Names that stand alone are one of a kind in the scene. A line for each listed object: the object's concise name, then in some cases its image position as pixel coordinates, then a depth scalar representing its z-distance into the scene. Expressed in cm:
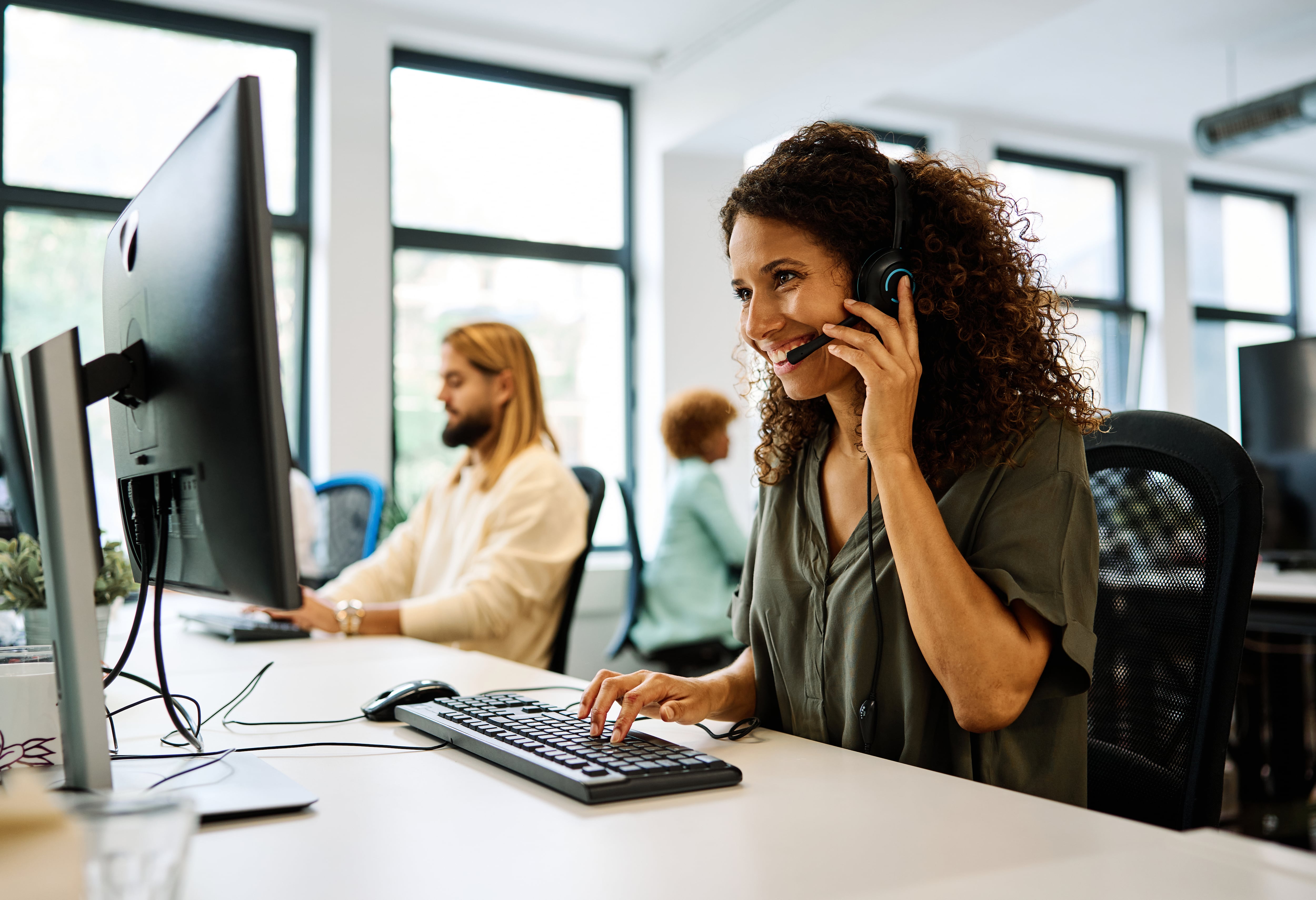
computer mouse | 112
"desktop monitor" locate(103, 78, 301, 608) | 72
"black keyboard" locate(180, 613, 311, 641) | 181
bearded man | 205
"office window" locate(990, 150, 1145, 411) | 587
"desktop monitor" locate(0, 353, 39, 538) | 101
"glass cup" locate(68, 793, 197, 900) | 44
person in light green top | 337
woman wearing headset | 103
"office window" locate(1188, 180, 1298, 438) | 632
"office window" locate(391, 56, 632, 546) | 445
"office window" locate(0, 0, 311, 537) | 382
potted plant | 140
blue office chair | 282
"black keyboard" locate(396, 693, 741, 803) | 80
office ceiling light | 434
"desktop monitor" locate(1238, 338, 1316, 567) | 281
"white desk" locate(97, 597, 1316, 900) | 61
